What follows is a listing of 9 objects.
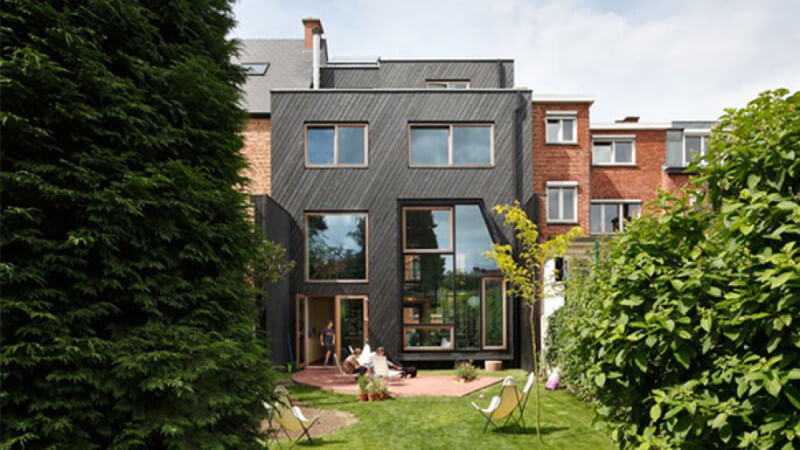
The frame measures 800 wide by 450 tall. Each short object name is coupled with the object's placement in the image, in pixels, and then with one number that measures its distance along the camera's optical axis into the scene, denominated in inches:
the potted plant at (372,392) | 405.7
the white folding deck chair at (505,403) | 296.8
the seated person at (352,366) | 530.0
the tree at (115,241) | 102.3
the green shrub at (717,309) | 92.4
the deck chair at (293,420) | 276.8
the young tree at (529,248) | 297.1
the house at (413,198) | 605.0
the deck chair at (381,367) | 464.8
